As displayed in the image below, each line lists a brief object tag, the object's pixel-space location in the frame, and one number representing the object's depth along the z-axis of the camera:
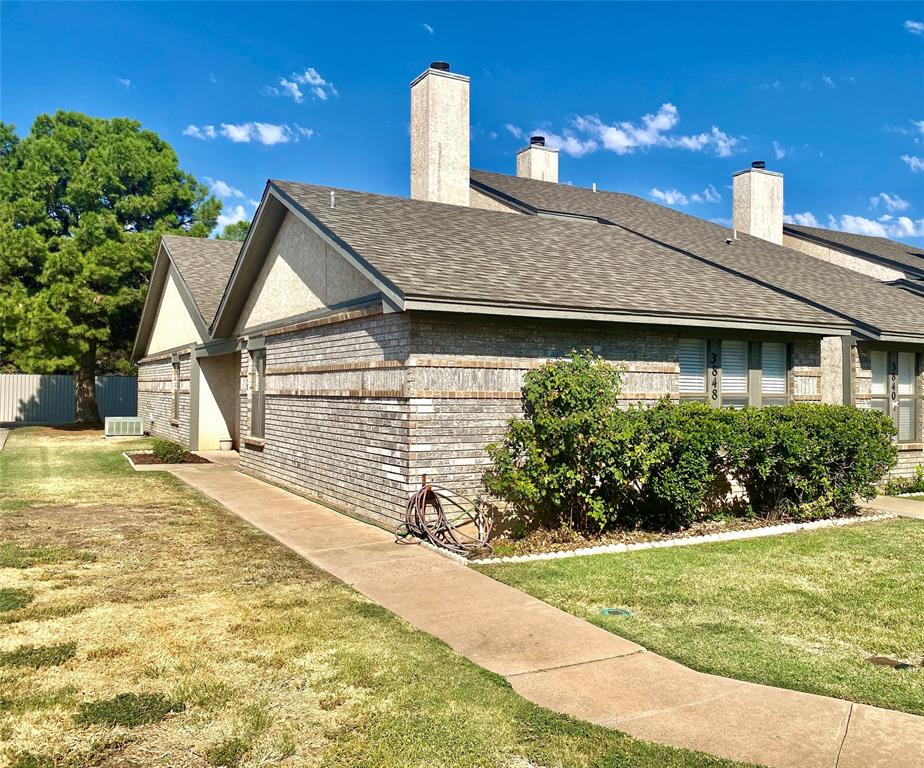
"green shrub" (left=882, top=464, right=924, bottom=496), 13.90
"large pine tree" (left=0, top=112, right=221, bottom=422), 28.38
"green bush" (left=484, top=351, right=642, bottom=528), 9.39
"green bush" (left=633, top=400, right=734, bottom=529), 9.62
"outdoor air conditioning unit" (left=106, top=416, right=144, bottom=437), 26.81
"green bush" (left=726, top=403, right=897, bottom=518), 10.40
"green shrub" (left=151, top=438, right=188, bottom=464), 18.78
